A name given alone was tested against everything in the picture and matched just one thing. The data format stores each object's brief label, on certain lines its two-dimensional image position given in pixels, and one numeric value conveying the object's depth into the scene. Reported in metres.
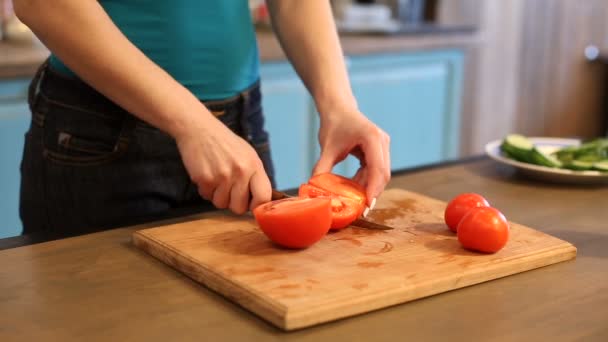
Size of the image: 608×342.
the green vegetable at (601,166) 1.43
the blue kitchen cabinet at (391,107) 2.67
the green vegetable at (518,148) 1.48
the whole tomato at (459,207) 1.11
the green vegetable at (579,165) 1.43
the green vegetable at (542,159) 1.45
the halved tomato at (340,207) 1.09
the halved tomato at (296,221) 0.99
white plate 1.41
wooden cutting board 0.86
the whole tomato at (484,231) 1.01
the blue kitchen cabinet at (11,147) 2.09
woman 1.11
